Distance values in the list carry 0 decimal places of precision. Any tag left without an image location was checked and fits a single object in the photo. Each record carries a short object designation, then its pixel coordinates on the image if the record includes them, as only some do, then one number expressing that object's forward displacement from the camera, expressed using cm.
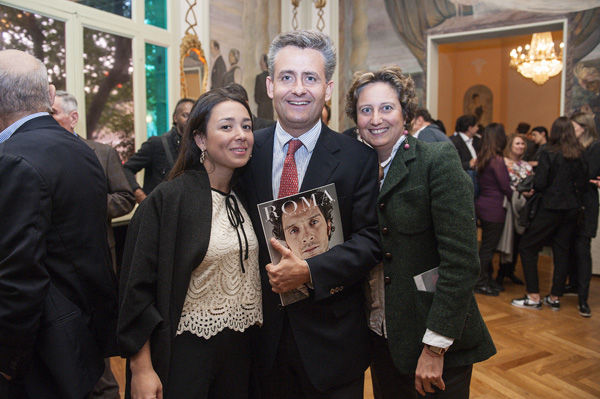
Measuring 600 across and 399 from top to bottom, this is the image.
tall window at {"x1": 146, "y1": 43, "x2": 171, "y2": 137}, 646
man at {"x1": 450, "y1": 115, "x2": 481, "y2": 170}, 633
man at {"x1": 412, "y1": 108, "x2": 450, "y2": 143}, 488
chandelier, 963
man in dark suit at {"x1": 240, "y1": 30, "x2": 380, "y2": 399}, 171
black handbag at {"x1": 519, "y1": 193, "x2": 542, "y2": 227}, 516
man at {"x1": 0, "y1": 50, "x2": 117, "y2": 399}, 154
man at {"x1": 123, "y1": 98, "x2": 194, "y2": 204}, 406
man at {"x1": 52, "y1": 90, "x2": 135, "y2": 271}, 322
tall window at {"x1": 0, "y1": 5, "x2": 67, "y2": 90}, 465
